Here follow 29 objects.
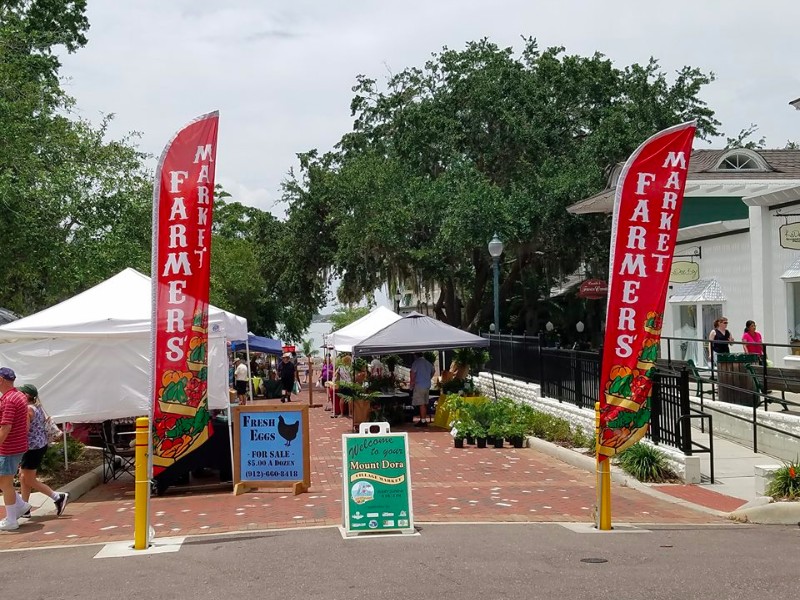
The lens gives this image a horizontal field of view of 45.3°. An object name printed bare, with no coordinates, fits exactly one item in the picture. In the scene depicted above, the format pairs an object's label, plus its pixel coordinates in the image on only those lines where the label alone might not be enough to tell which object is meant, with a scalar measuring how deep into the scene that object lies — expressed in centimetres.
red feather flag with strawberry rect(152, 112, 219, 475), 938
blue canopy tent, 3416
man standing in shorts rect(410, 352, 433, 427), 2238
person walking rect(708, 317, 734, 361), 1822
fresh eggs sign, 1230
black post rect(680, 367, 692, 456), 1255
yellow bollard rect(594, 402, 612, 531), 937
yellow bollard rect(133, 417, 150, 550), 870
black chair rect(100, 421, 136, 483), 1394
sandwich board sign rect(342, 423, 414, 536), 914
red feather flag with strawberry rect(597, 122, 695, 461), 950
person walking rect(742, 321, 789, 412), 1783
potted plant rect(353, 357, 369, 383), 2621
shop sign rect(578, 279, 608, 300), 3497
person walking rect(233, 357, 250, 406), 3083
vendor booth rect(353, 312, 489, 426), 2109
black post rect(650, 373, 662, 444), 1373
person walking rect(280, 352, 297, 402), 3253
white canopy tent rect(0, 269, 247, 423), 1311
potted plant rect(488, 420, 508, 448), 1736
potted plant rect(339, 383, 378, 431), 2156
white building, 2011
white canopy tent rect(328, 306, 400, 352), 2416
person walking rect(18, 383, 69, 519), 1074
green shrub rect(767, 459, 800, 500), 1050
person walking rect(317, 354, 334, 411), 3638
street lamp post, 2262
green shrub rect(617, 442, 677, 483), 1275
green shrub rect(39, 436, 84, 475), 1422
